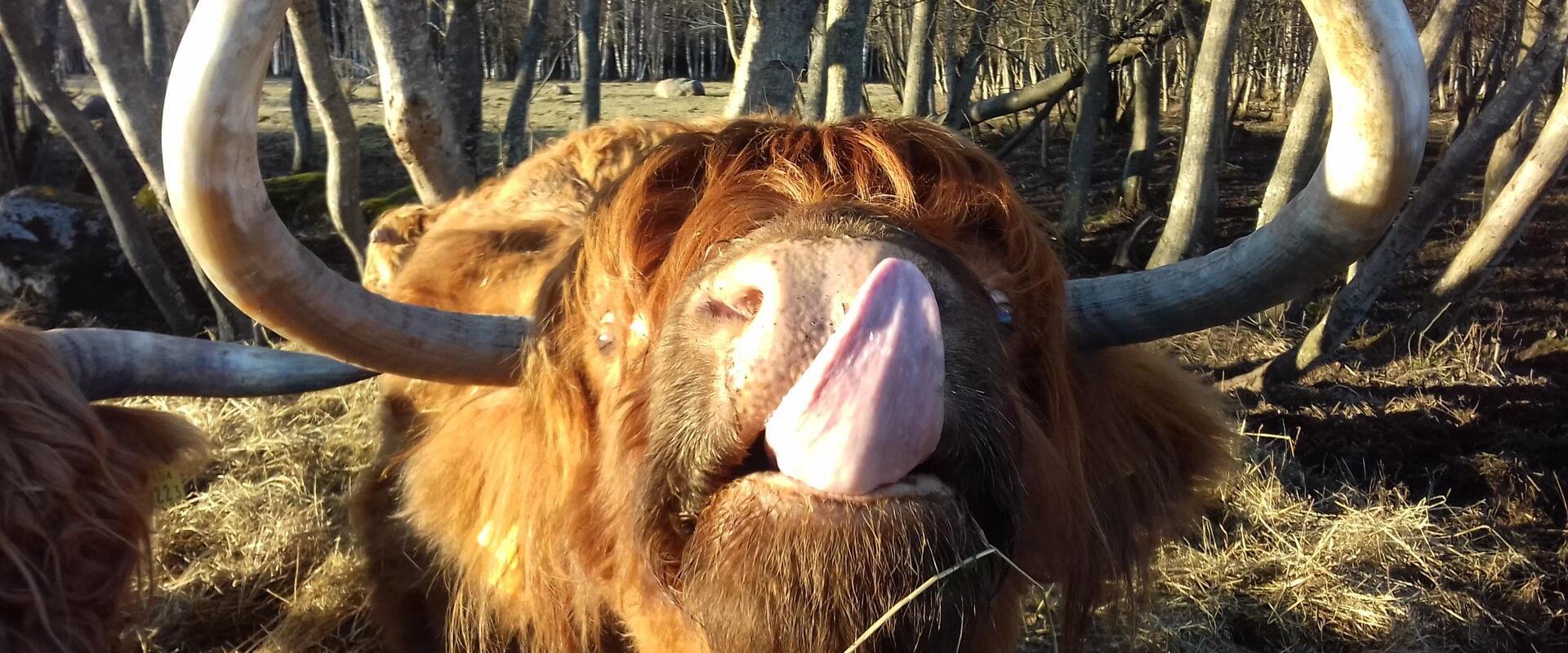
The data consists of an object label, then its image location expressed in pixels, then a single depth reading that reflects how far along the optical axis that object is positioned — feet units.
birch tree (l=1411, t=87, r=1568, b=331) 15.88
